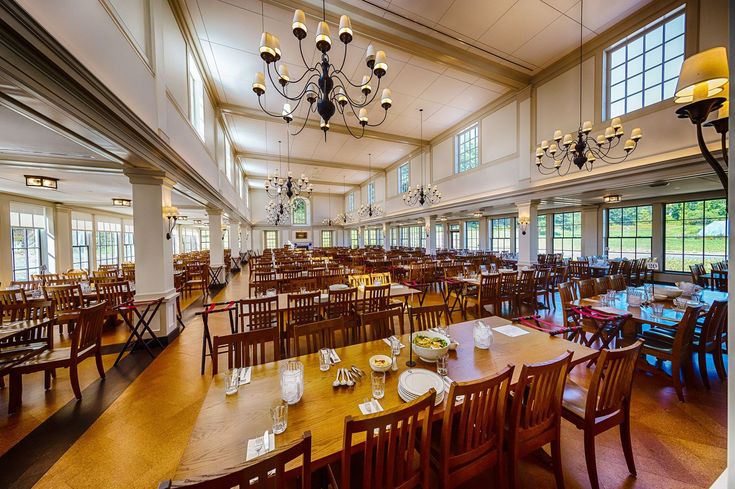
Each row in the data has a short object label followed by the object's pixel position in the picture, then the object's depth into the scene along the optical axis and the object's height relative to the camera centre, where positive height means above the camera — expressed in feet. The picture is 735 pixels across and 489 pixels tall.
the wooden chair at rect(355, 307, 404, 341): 7.50 -2.59
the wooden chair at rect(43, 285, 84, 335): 13.56 -2.91
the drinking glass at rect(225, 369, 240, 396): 4.77 -2.84
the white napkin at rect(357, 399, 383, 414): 4.25 -2.92
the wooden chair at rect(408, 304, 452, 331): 7.88 -2.52
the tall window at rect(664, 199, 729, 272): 23.15 +0.09
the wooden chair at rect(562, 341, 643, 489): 4.96 -3.72
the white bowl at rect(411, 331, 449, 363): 5.61 -2.61
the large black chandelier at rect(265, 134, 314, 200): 23.99 +6.64
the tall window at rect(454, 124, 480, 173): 29.91 +11.33
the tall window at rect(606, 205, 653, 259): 26.99 +0.47
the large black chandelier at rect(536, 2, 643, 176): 14.06 +5.88
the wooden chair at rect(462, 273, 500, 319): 15.38 -3.37
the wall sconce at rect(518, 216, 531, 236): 23.58 +1.45
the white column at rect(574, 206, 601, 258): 30.17 +0.67
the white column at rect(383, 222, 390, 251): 52.21 +0.79
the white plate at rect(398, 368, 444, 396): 4.64 -2.81
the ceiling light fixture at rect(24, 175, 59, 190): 16.08 +4.26
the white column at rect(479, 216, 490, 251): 42.05 +0.70
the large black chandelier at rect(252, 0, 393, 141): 8.20 +6.60
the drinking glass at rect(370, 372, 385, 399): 4.61 -2.76
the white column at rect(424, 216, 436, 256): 38.81 +0.55
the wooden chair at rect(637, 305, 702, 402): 7.98 -3.97
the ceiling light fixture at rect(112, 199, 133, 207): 24.82 +4.26
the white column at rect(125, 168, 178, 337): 12.32 +0.22
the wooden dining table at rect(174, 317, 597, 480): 3.46 -2.93
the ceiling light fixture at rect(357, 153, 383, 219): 42.29 +8.92
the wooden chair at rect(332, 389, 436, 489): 3.19 -2.97
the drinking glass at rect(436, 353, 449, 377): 5.36 -2.83
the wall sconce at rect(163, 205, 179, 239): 13.17 +1.63
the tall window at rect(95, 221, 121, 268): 34.58 +0.33
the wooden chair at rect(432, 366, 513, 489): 3.99 -3.47
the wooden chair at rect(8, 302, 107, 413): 7.82 -3.81
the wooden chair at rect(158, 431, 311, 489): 2.22 -2.24
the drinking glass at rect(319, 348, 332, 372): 5.58 -2.78
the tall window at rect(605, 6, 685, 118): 15.08 +11.32
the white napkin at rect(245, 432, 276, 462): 3.40 -2.91
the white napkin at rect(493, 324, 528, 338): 7.44 -2.89
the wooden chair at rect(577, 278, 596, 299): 12.21 -2.59
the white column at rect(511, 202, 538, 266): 23.43 +0.13
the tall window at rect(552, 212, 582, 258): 32.68 +0.38
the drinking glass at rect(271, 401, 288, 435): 3.82 -2.79
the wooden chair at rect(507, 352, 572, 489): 4.51 -3.53
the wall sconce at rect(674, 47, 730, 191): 4.43 +2.85
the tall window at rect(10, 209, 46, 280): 22.48 +0.34
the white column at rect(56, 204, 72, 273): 26.96 +0.66
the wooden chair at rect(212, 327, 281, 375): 5.92 -2.50
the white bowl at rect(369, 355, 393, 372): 5.26 -2.72
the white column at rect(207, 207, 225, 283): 26.89 +0.60
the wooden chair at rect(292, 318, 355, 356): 6.64 -2.49
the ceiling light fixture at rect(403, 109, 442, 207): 29.50 +6.10
